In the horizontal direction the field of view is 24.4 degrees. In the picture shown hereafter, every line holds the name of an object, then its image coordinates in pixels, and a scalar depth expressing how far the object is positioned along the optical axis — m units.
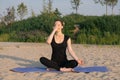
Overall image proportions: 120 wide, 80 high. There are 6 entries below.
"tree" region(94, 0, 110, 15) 26.94
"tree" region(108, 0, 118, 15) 27.24
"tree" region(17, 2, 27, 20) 31.81
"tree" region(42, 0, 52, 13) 24.32
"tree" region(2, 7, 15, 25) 28.75
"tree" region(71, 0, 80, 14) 29.27
